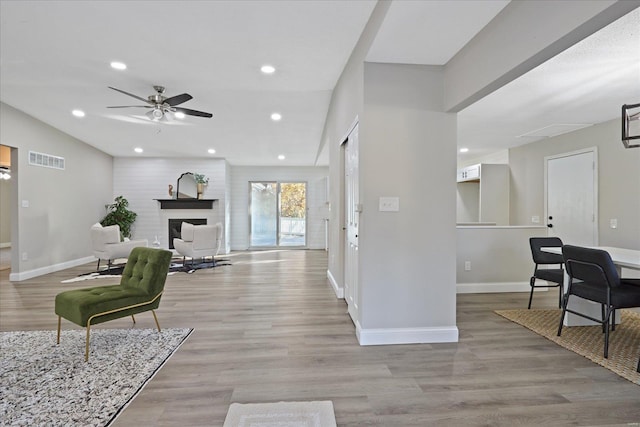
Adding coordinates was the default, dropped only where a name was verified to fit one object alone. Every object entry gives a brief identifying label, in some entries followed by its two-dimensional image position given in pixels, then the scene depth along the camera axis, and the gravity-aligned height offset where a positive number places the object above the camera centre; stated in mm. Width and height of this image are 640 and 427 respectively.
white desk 3328 -970
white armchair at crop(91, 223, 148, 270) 6391 -652
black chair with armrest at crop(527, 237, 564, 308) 3656 -561
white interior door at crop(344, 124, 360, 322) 3350 -120
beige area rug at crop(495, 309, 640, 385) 2529 -1149
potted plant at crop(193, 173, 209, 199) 8808 +765
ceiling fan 4373 +1398
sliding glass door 10133 -92
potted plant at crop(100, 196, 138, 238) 8164 -130
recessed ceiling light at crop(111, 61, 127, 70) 3799 +1680
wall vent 5879 +937
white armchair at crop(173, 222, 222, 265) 6680 -619
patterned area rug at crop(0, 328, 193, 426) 1910 -1149
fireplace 8867 -349
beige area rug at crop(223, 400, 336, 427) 1800 -1143
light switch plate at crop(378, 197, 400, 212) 2920 +62
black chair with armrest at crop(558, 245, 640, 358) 2684 -610
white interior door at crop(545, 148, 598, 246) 5098 +231
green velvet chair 2670 -721
